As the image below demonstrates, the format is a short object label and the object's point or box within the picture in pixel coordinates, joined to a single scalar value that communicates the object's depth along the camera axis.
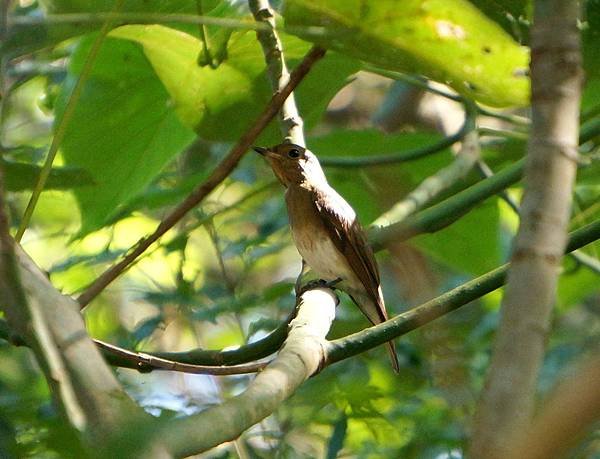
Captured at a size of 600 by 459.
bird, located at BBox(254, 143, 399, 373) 7.04
